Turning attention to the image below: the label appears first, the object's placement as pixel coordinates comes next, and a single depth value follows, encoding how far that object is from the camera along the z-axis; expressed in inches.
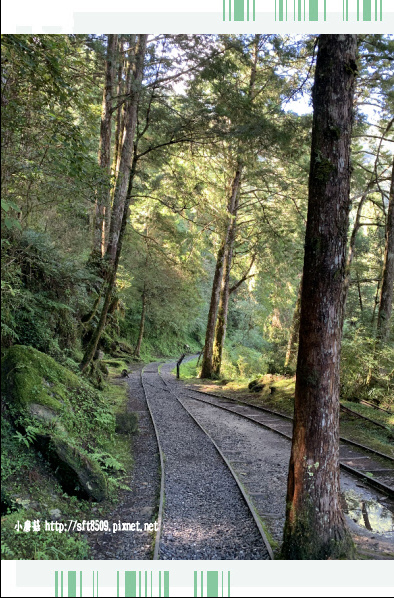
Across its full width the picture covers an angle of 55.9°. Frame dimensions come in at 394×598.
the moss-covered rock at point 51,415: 180.4
